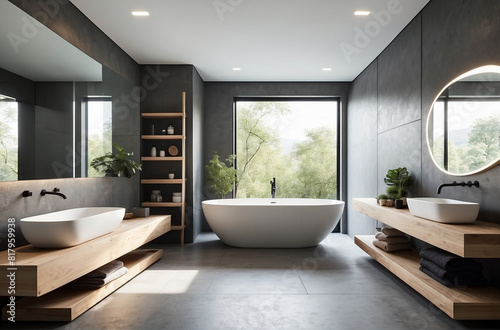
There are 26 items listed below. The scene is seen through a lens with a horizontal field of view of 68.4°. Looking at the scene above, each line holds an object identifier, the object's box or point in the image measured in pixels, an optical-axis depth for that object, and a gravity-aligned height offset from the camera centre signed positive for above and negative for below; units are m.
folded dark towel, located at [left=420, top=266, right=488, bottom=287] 2.70 -0.86
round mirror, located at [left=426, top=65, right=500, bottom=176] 2.66 +0.34
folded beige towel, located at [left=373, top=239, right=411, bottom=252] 3.93 -0.88
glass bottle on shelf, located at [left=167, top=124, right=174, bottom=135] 5.57 +0.50
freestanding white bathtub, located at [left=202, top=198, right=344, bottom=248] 4.96 -0.81
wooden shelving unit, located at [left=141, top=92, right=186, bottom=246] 5.43 +0.05
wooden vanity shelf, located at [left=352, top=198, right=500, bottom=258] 2.29 -0.49
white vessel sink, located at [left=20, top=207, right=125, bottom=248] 2.60 -0.50
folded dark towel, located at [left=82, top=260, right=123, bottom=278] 3.28 -0.99
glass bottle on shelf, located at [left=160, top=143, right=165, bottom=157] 5.52 +0.15
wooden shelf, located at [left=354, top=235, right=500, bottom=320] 2.39 -0.92
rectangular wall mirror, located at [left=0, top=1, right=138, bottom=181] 2.65 +0.51
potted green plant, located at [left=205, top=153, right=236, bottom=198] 6.25 -0.23
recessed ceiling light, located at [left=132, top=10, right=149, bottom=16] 3.78 +1.56
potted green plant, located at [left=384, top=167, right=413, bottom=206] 3.97 -0.19
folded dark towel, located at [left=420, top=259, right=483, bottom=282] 2.71 -0.81
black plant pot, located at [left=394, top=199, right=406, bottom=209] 3.72 -0.39
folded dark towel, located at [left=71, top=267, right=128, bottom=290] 3.18 -1.05
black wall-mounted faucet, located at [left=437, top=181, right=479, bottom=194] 2.84 -0.15
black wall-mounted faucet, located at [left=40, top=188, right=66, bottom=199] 3.11 -0.26
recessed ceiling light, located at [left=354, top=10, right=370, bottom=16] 3.75 +1.56
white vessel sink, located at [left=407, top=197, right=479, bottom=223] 2.61 -0.34
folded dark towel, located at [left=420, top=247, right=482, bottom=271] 2.72 -0.73
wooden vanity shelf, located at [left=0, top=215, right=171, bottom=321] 2.31 -0.77
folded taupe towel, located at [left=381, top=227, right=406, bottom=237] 3.98 -0.74
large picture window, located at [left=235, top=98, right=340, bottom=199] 6.89 +0.32
